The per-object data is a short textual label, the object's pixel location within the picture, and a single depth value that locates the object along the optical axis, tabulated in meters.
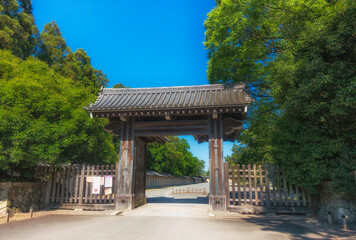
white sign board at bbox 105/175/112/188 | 9.96
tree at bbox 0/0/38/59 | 18.30
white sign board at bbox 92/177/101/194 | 9.96
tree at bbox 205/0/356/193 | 6.74
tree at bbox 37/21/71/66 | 26.01
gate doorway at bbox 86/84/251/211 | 9.41
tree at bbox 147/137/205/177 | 42.25
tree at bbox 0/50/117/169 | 8.24
